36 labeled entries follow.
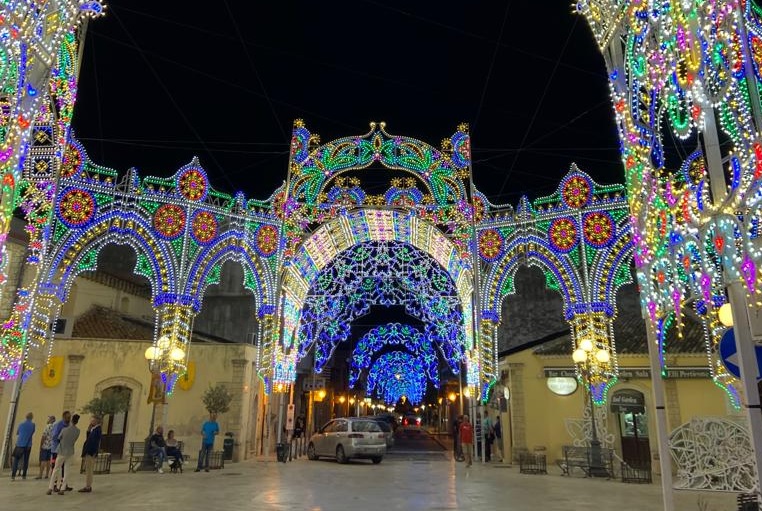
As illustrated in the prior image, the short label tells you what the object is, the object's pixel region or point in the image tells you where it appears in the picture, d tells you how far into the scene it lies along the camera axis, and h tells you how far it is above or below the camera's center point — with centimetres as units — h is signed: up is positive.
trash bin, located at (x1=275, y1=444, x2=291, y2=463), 1886 -168
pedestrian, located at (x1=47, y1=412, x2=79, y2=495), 1058 -95
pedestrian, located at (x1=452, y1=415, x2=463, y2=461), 2117 -147
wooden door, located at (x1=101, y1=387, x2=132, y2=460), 1944 -113
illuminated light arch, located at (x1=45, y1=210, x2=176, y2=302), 1565 +446
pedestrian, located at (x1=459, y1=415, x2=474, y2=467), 1745 -104
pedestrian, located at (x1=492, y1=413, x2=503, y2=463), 2163 -127
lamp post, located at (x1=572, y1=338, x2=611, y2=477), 1498 +70
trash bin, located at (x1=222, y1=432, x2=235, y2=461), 1853 -152
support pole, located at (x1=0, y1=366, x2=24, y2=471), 1346 -32
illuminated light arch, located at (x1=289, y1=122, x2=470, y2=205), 1973 +875
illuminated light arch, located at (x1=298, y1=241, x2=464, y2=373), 2270 +456
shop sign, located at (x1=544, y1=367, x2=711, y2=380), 1755 +118
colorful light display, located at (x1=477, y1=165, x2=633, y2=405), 1689 +488
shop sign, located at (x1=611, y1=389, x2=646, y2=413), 1870 +20
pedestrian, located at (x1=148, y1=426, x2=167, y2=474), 1527 -134
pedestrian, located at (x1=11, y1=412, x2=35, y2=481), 1312 -110
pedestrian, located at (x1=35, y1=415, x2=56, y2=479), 1340 -132
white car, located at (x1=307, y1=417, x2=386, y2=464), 1889 -130
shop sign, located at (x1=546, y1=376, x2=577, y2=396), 1958 +78
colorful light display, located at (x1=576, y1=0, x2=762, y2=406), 502 +297
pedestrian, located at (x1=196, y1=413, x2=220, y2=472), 1609 -122
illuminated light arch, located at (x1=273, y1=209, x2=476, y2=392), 2006 +583
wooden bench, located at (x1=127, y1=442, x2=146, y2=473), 1531 -156
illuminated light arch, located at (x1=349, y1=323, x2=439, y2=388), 3124 +362
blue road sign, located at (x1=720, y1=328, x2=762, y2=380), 474 +49
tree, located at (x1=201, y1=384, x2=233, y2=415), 1784 +6
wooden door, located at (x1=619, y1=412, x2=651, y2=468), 1838 -104
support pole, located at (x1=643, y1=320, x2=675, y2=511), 590 -9
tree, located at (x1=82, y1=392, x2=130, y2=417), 1562 -14
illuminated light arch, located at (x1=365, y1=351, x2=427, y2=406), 5359 +292
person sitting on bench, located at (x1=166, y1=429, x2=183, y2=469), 1549 -145
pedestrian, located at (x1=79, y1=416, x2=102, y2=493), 1098 -101
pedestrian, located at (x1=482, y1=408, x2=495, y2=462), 2027 -123
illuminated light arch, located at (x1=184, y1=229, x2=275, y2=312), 1734 +445
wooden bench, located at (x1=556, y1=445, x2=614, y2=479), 1510 -151
